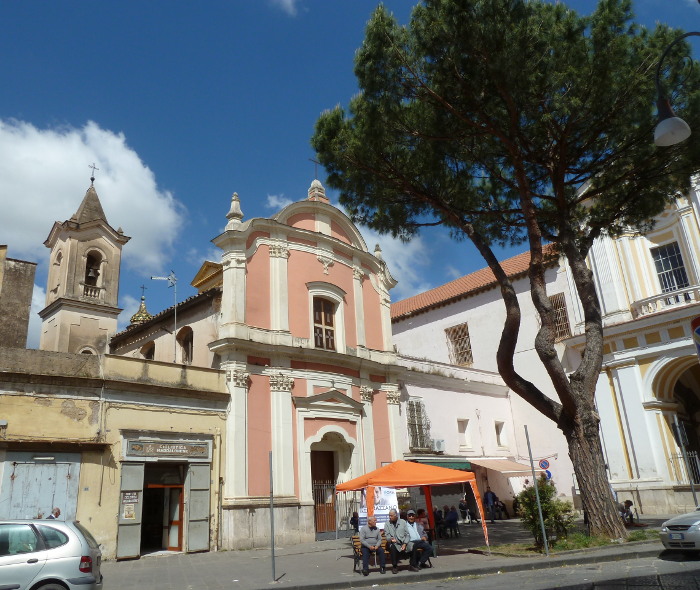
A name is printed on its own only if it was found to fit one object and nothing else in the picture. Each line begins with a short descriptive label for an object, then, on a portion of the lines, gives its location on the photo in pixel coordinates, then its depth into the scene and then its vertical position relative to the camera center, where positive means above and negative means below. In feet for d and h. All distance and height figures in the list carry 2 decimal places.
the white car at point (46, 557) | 25.61 -0.61
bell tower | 78.59 +32.40
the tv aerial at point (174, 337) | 70.83 +21.85
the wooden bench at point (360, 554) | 39.99 -2.12
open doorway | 54.75 +2.37
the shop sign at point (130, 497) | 50.31 +3.13
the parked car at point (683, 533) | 35.99 -1.84
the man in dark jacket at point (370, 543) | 38.58 -1.37
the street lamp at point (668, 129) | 25.84 +15.10
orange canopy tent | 43.14 +2.78
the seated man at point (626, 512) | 56.49 -0.68
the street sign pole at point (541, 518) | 38.47 -0.50
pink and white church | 59.77 +18.09
